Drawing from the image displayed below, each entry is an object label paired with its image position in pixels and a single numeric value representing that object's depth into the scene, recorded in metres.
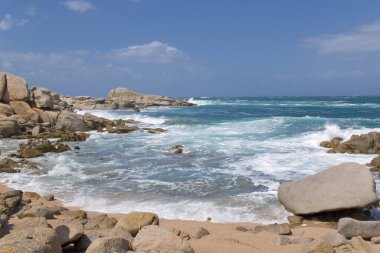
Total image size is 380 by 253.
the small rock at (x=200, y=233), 8.17
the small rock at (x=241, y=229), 8.80
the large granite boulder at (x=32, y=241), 4.82
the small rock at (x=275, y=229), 8.55
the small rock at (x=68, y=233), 6.46
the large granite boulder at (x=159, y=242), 6.30
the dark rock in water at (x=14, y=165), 15.52
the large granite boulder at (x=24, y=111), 29.93
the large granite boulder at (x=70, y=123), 29.34
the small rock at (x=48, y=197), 11.40
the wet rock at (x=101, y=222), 8.68
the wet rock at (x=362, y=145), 19.02
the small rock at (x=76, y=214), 9.52
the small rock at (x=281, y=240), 7.70
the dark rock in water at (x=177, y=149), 19.91
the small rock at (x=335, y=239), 7.40
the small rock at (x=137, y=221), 7.79
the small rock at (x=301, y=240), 7.81
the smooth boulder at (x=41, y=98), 32.47
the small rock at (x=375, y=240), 7.40
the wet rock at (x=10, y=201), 9.58
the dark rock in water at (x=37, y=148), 18.67
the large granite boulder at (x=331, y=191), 9.47
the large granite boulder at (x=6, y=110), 28.54
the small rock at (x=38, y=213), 9.11
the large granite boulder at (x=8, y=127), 25.34
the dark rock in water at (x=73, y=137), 24.67
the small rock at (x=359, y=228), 7.86
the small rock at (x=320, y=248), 6.81
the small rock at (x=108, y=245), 5.58
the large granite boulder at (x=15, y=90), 30.95
